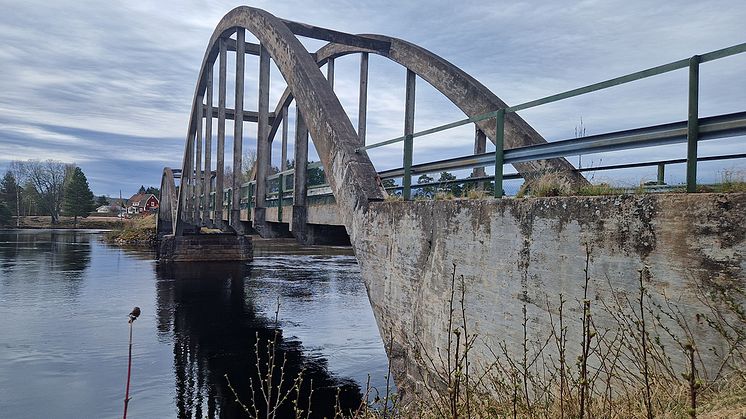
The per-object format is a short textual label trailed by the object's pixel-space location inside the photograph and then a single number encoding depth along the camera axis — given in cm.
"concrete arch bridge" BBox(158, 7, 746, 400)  359
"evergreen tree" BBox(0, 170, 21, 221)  9662
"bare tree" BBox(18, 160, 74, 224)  9800
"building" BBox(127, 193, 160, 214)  10394
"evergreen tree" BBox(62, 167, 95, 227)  8919
